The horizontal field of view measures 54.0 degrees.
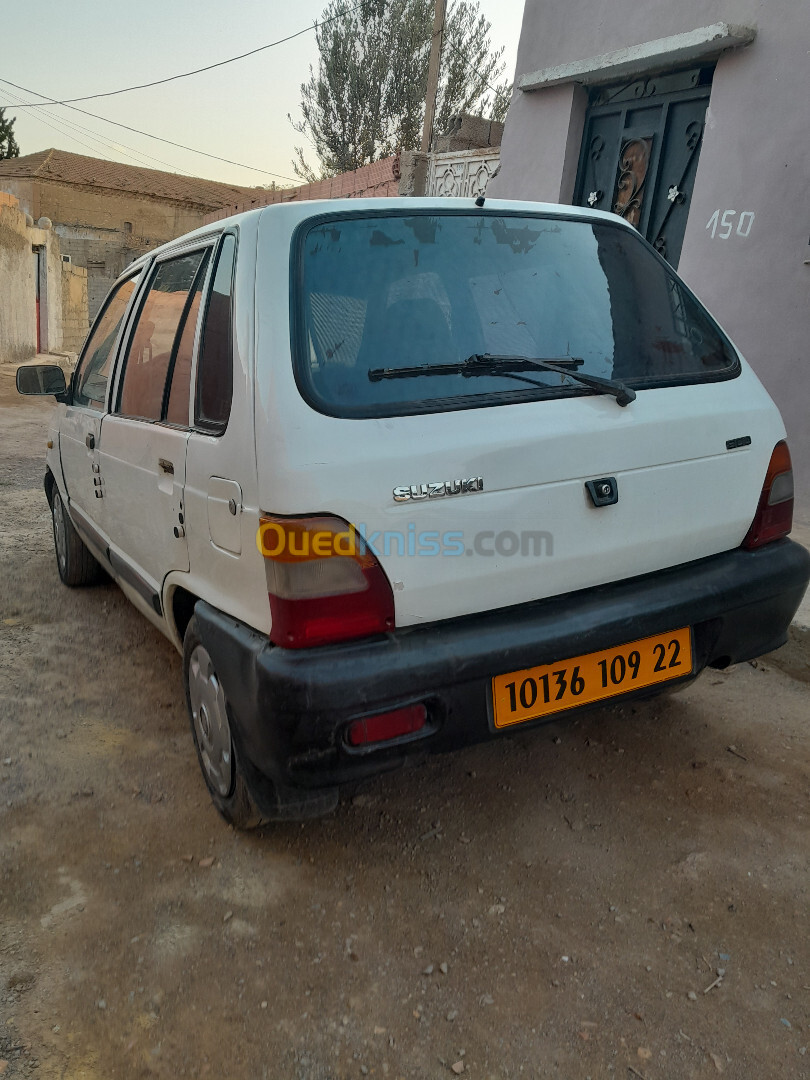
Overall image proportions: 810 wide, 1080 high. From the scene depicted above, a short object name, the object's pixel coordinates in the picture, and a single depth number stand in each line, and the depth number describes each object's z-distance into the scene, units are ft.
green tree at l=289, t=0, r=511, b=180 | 84.33
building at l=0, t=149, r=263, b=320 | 113.29
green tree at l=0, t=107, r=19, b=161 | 145.07
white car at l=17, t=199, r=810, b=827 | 5.72
